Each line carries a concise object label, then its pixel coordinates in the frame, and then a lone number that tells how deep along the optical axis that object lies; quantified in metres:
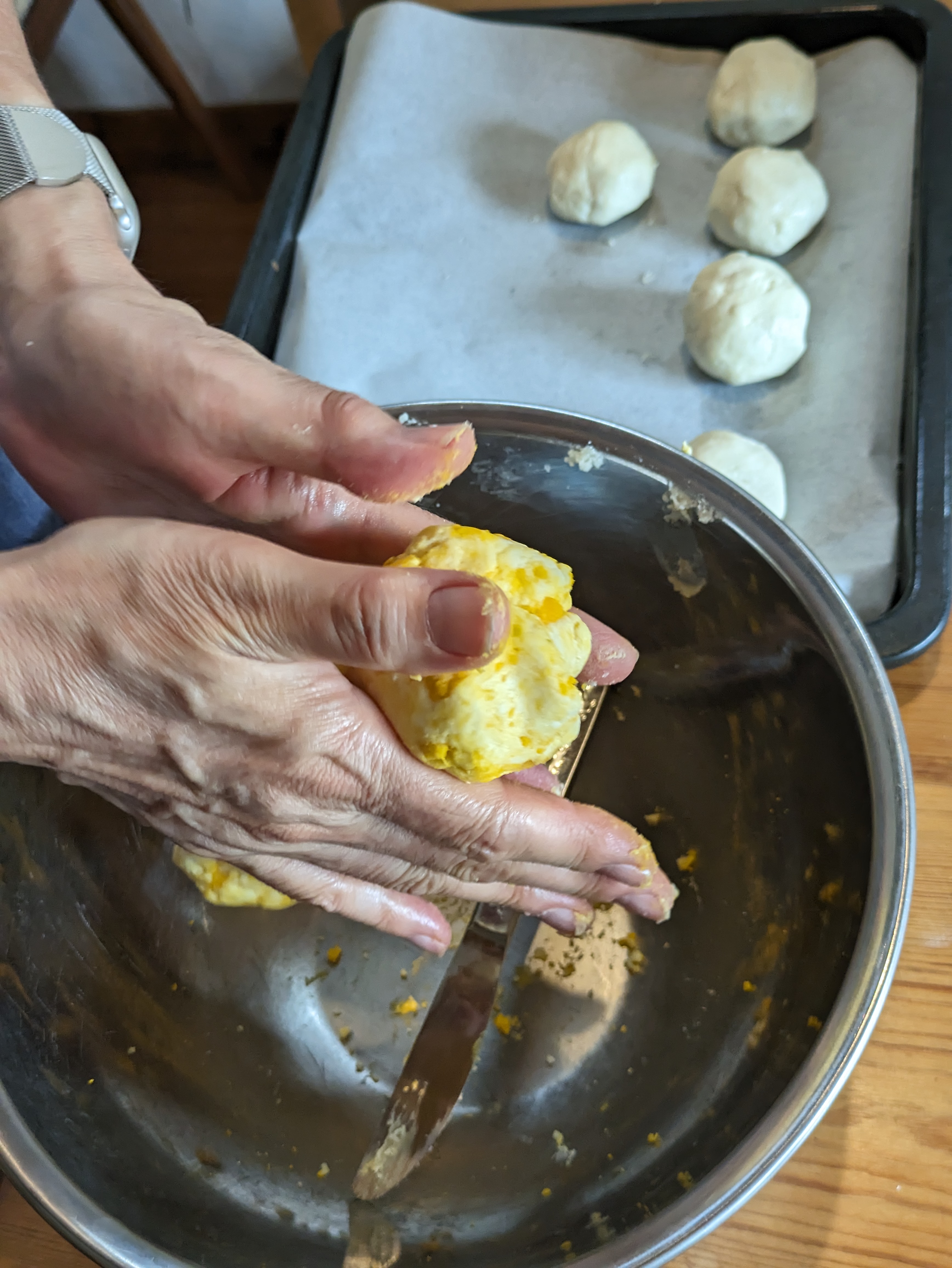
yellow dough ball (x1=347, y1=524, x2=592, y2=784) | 0.57
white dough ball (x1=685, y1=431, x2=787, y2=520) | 1.02
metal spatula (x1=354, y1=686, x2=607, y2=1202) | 0.74
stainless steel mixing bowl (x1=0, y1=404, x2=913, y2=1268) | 0.65
